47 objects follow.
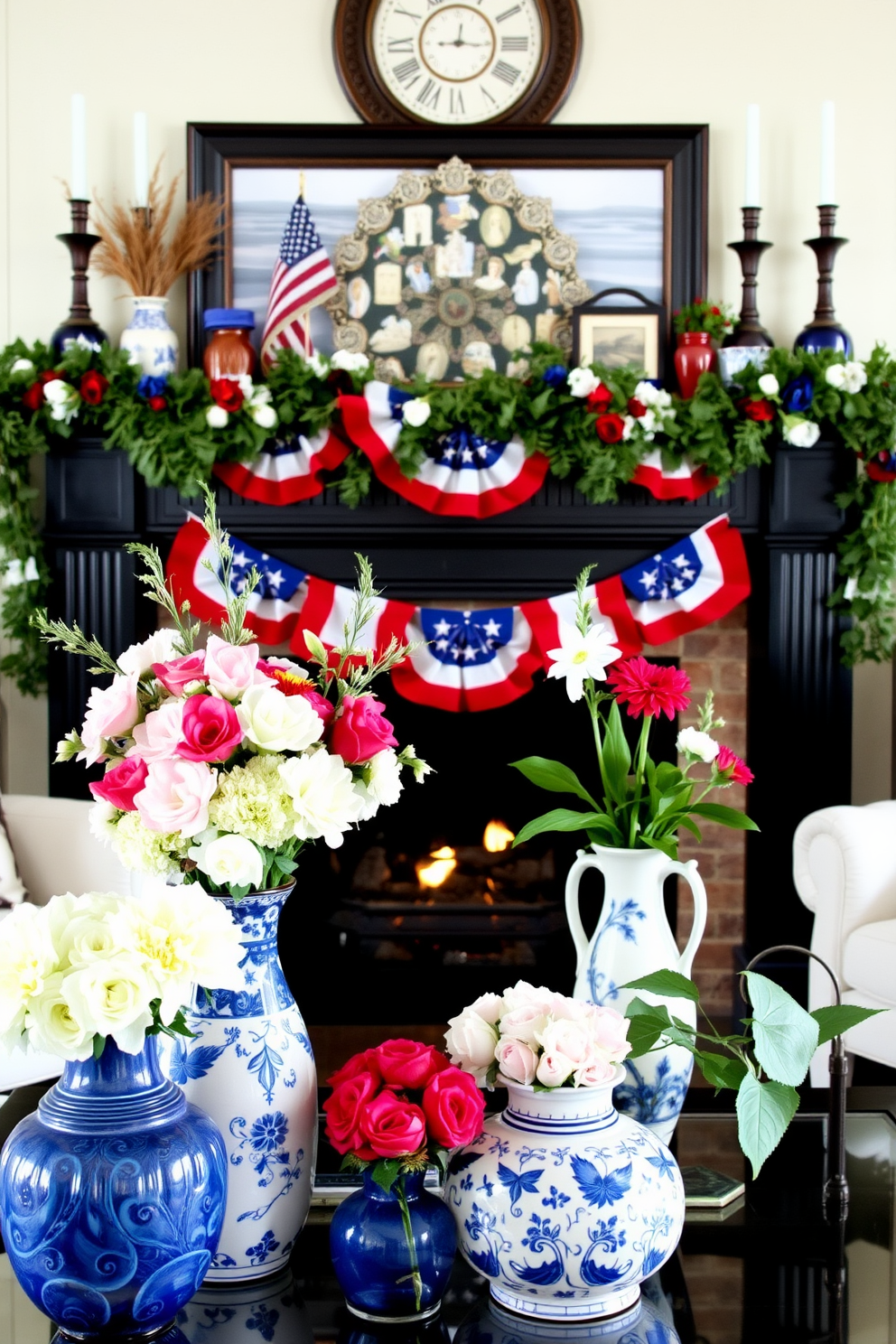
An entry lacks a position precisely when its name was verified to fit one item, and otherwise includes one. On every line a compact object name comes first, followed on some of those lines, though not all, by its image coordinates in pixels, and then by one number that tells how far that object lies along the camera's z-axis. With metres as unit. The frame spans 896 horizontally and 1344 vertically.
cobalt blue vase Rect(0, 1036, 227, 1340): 0.96
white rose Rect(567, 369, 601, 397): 2.92
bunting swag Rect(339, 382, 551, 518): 3.01
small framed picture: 3.13
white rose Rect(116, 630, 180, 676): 1.10
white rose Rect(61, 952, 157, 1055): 0.92
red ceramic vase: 3.06
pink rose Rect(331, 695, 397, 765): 1.10
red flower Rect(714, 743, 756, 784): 1.34
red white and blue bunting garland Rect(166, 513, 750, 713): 3.10
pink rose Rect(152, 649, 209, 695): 1.07
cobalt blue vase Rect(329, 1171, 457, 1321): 1.07
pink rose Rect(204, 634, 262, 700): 1.06
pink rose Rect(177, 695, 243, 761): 1.02
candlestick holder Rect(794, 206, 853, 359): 3.09
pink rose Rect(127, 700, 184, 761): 1.03
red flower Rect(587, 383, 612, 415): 2.91
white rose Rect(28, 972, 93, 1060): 0.93
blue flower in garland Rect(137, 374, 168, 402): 2.96
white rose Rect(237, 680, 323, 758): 1.04
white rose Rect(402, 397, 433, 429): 2.92
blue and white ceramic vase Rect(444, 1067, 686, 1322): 1.06
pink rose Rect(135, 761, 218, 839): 1.01
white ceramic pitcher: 1.32
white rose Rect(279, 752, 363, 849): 1.04
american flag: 3.06
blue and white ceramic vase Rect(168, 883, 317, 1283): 1.11
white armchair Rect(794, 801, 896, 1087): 2.36
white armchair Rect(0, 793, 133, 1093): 2.50
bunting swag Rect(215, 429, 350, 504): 3.03
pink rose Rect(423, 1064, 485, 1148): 1.06
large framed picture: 3.18
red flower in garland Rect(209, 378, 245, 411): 2.90
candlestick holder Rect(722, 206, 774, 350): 3.09
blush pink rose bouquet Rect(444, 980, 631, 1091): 1.09
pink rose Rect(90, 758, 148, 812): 1.04
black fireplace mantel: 3.08
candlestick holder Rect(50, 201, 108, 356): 3.05
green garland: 2.94
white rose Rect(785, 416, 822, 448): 2.96
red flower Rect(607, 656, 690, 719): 1.35
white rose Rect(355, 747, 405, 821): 1.12
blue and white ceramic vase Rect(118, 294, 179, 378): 3.03
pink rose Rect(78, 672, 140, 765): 1.07
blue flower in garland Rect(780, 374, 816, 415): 2.96
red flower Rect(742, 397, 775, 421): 2.95
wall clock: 3.18
